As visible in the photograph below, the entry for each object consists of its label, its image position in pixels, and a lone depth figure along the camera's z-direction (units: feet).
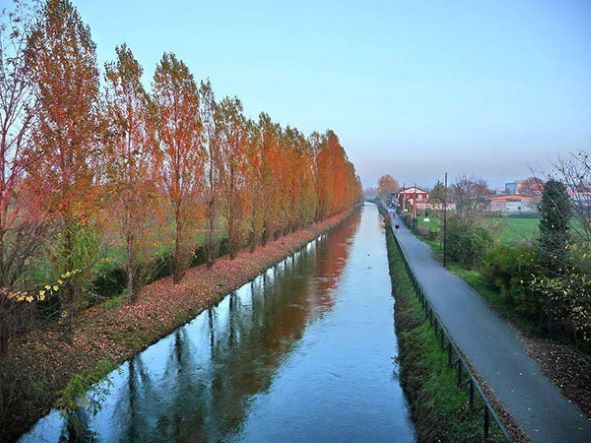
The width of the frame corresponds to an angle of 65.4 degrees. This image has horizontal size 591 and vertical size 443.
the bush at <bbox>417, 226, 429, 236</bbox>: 151.96
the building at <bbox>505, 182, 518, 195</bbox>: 584.73
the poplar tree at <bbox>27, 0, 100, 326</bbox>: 30.89
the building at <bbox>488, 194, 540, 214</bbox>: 298.04
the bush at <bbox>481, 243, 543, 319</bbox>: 48.60
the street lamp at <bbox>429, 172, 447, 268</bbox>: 90.10
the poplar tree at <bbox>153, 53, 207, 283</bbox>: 68.13
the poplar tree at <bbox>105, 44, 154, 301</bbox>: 55.77
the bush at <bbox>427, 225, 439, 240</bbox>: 137.74
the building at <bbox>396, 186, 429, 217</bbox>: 309.83
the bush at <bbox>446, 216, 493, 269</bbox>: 89.35
